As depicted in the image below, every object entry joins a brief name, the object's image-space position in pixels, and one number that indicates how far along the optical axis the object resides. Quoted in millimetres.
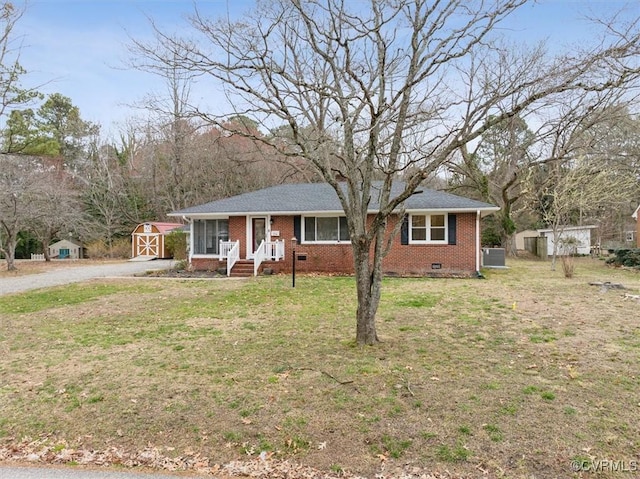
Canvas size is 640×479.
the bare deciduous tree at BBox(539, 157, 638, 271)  17719
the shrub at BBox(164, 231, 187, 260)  24325
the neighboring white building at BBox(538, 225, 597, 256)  26562
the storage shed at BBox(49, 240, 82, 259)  28406
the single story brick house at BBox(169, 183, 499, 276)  15109
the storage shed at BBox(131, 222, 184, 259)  26453
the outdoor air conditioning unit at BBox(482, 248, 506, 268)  18812
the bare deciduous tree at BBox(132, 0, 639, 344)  5148
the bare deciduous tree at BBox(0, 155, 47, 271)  16922
